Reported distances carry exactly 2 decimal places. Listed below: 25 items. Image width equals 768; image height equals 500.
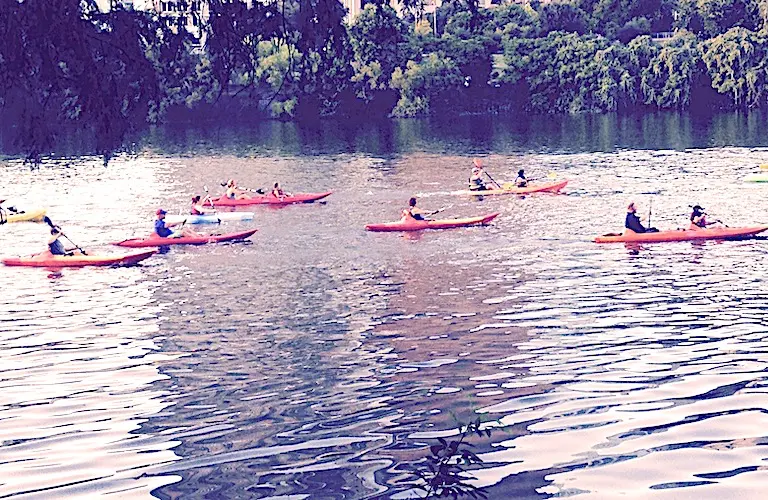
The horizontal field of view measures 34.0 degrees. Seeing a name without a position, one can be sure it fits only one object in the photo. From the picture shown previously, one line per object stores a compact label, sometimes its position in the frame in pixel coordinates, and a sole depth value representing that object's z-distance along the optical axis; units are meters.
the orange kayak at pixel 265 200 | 43.28
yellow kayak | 40.91
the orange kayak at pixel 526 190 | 44.25
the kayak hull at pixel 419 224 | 35.25
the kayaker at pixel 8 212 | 40.06
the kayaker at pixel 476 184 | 44.94
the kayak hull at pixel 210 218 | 39.31
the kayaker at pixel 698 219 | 31.92
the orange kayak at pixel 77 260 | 30.61
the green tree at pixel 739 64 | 83.62
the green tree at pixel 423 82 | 99.19
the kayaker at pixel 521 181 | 44.53
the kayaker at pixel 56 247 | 31.08
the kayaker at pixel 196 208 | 40.19
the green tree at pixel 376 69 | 94.81
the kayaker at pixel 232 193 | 43.91
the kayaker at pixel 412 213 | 35.25
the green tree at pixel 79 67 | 10.34
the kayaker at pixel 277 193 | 43.84
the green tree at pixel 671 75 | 86.00
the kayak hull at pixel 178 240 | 33.59
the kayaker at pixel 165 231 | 33.94
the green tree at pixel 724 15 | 92.88
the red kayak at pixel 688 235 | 31.56
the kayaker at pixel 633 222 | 31.70
